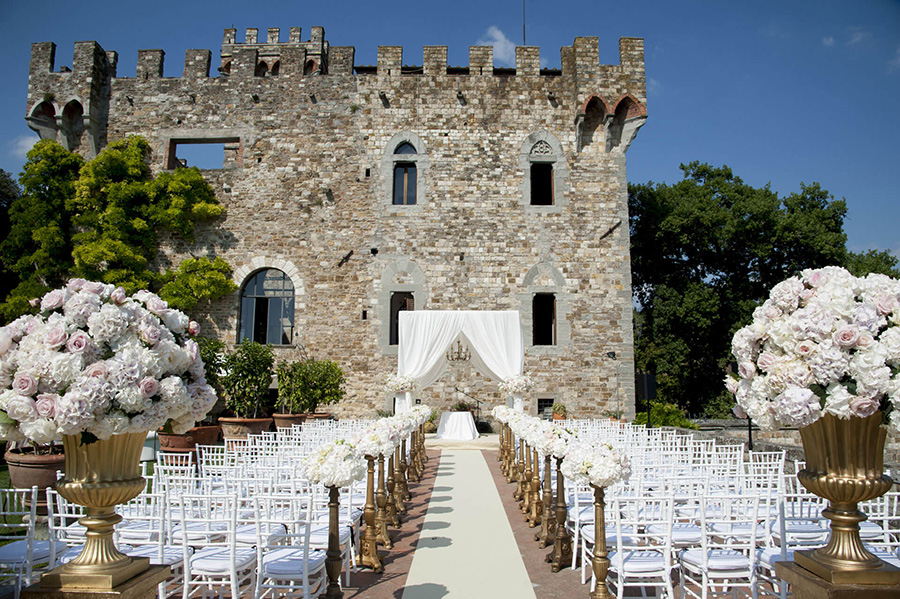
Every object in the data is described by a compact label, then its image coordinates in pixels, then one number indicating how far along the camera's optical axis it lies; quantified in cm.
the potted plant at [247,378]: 1223
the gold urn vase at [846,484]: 217
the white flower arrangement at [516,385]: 1186
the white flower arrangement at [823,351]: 229
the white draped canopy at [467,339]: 1240
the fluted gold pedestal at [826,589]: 210
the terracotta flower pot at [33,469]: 635
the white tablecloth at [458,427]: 1325
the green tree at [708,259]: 2067
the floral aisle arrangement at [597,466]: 380
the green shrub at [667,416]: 1321
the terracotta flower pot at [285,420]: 1247
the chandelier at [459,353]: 1479
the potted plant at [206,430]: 1007
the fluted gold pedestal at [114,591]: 218
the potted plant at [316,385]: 1298
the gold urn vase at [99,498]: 222
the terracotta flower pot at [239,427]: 1167
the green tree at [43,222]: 1488
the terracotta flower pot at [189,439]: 1001
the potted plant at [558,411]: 1418
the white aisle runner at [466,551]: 425
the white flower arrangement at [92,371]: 233
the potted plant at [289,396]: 1251
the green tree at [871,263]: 2172
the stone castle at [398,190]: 1496
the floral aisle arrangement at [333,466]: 401
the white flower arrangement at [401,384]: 1191
